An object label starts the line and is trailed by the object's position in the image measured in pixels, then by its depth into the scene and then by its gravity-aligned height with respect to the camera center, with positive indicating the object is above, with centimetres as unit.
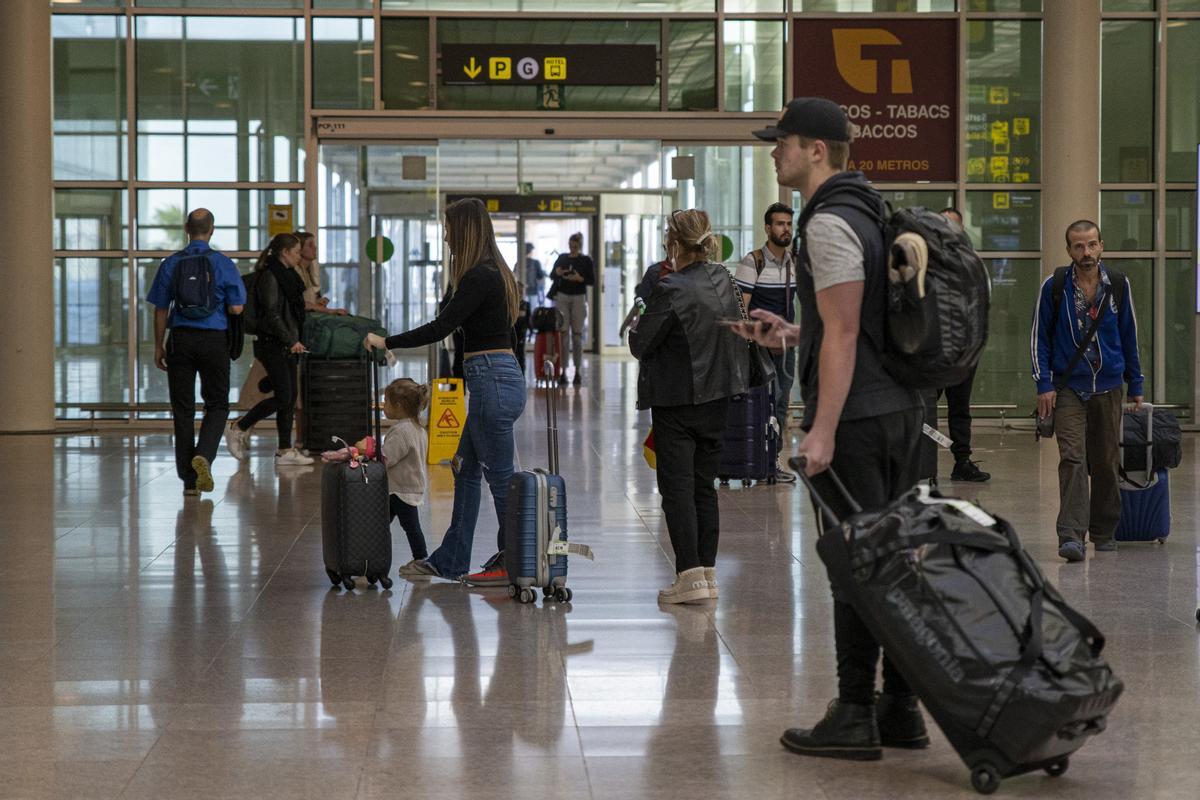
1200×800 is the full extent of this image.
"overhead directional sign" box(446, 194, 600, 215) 2833 +258
